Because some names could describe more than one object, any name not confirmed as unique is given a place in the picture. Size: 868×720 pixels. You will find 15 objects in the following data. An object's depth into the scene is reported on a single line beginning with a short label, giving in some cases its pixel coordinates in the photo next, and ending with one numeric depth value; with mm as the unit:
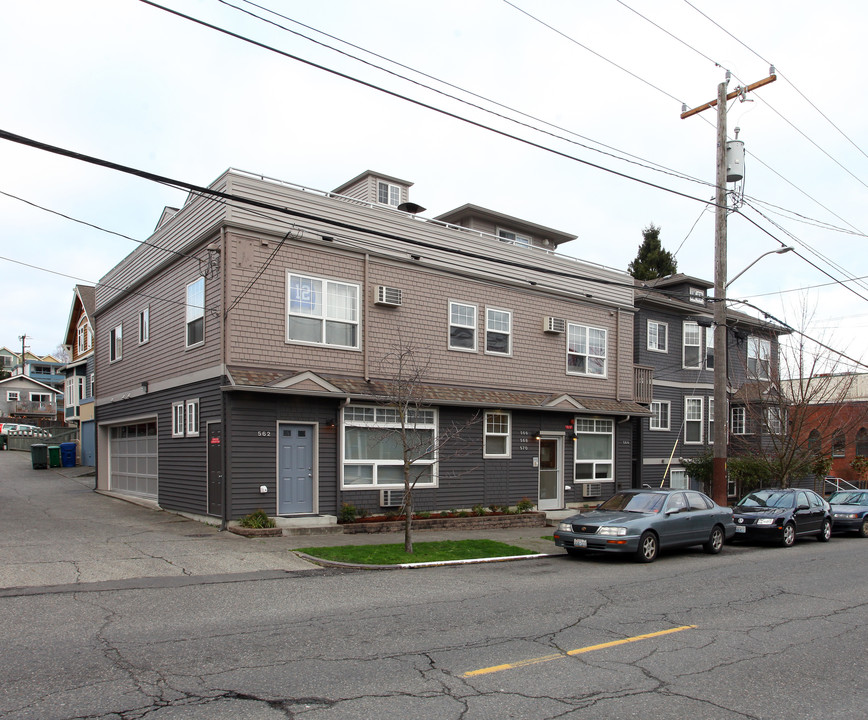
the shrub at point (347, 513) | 16469
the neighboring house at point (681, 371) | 29344
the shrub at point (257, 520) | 14867
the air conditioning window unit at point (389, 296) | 17719
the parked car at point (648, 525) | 13680
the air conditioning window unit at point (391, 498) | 17328
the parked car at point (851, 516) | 20391
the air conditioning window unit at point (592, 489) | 22516
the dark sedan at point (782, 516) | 17281
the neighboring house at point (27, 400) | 71000
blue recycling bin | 33625
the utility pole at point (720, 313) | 18750
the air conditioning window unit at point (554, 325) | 21625
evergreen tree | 50281
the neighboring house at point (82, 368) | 34500
